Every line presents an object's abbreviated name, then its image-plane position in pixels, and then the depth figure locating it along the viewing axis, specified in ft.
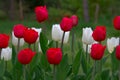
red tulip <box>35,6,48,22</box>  10.11
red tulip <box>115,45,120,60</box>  8.86
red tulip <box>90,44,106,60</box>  8.83
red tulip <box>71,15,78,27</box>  10.67
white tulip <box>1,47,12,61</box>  11.04
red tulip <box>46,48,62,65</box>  8.41
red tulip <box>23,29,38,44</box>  9.28
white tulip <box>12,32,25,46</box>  11.17
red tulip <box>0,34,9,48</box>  9.53
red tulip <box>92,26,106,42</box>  9.48
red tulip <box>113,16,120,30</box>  9.87
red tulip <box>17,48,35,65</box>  8.69
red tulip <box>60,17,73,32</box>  9.75
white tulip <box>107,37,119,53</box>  10.93
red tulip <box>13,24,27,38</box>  9.85
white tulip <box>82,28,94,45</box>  10.80
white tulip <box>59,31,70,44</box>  11.46
